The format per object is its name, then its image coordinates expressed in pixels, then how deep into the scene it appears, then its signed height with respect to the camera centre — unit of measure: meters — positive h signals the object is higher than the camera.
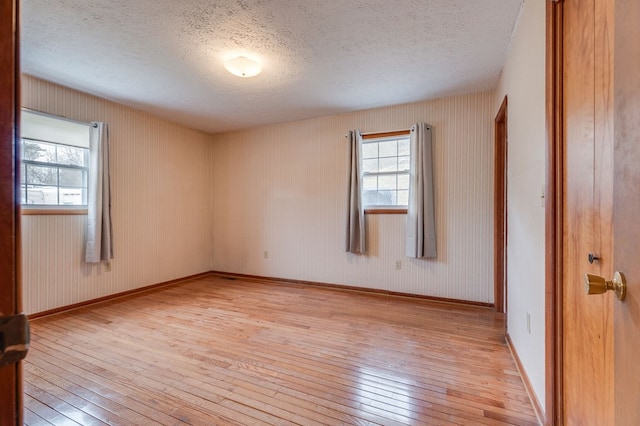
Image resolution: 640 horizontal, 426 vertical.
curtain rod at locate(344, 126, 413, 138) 3.87 +1.08
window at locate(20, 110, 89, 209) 3.03 +0.55
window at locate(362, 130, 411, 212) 3.93 +0.57
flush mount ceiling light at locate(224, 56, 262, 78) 2.58 +1.31
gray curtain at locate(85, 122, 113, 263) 3.45 +0.13
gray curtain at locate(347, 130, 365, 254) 4.03 +0.09
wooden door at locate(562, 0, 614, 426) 0.92 +0.02
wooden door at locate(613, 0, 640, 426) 0.63 +0.02
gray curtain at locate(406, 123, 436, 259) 3.62 +0.13
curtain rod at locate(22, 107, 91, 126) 2.99 +1.04
